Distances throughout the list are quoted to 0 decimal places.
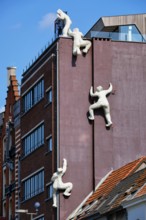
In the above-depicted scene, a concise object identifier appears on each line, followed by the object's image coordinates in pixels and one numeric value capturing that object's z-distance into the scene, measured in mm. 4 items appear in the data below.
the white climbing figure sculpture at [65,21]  68812
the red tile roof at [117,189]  56031
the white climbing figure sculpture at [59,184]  65562
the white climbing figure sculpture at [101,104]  66938
